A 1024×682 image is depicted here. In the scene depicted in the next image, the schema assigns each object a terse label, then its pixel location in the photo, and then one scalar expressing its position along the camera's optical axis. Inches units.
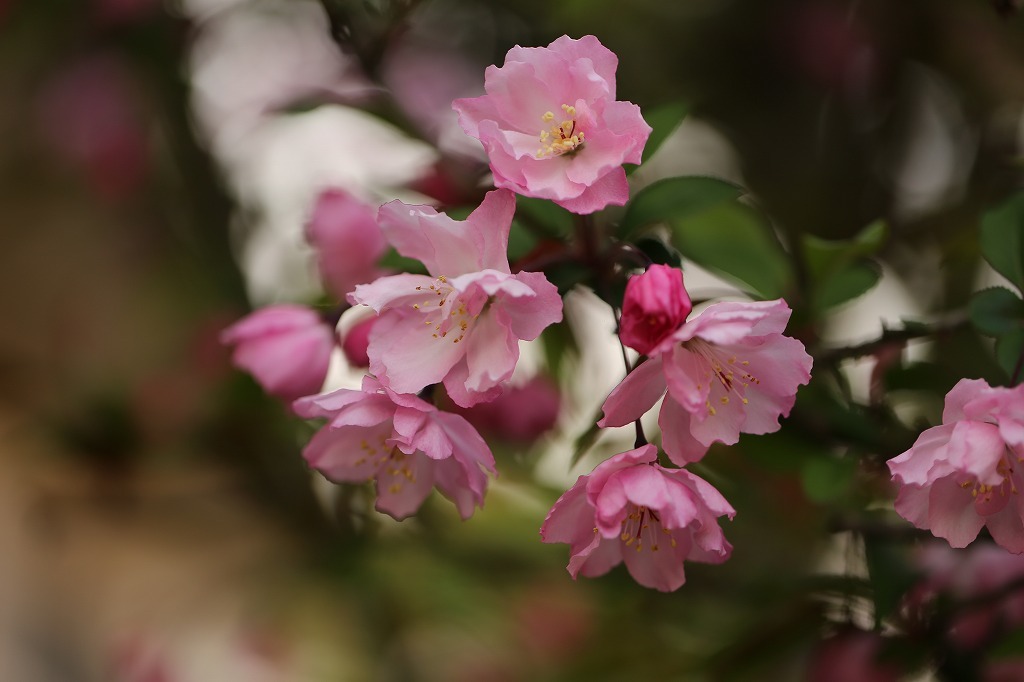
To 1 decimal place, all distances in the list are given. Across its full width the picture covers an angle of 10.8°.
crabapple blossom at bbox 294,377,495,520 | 43.3
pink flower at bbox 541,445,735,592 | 42.8
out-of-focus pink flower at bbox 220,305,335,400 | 45.3
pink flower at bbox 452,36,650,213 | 42.9
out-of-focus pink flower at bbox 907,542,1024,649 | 46.9
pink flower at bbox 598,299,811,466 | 42.6
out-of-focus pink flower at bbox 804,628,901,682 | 47.1
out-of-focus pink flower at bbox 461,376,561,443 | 49.2
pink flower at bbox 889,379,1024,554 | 42.5
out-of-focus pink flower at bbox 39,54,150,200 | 76.7
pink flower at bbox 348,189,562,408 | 42.9
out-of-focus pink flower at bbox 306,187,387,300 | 47.5
